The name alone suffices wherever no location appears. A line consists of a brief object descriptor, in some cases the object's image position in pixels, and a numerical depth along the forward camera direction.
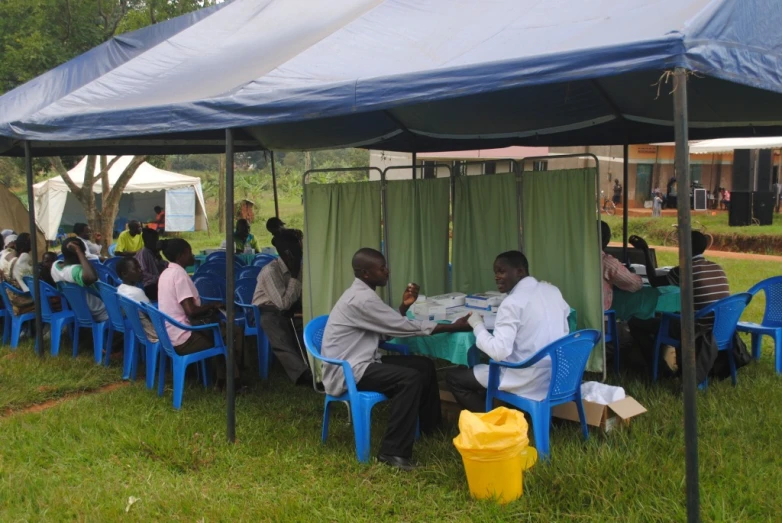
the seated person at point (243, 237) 10.14
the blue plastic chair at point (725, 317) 5.12
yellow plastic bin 3.52
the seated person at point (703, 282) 5.33
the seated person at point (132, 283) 5.73
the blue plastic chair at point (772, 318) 5.74
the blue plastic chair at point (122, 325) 6.19
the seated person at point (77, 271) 6.56
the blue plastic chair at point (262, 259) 8.26
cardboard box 4.31
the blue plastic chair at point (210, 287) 7.18
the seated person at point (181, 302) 5.46
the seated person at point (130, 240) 10.89
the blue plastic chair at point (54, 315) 7.17
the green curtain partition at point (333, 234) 5.61
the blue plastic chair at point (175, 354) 5.34
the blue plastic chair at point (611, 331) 5.84
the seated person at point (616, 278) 5.64
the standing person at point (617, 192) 31.56
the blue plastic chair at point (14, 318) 7.48
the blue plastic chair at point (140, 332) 5.65
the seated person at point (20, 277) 7.48
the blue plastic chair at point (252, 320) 6.14
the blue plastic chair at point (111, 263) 8.41
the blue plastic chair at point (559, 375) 3.98
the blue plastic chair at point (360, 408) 4.23
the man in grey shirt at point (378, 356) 4.16
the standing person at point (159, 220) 19.09
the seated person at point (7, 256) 7.71
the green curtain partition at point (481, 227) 5.61
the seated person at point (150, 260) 7.68
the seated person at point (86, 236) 10.17
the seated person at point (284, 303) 5.55
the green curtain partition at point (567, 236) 4.94
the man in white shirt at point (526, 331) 4.05
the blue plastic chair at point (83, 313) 6.79
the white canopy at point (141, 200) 20.92
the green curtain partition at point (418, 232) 5.88
